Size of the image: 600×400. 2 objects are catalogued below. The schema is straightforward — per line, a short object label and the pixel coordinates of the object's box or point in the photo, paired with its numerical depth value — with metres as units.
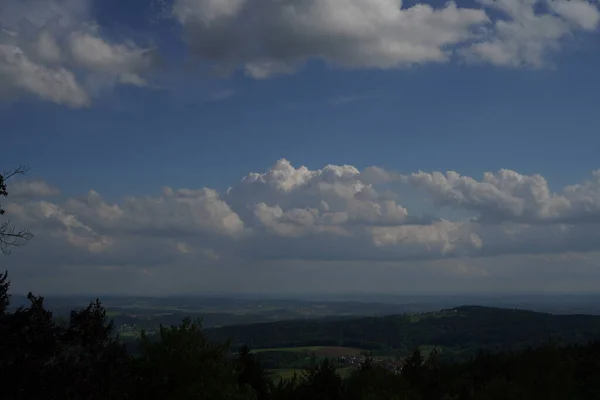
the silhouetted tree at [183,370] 32.12
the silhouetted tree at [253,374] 54.59
